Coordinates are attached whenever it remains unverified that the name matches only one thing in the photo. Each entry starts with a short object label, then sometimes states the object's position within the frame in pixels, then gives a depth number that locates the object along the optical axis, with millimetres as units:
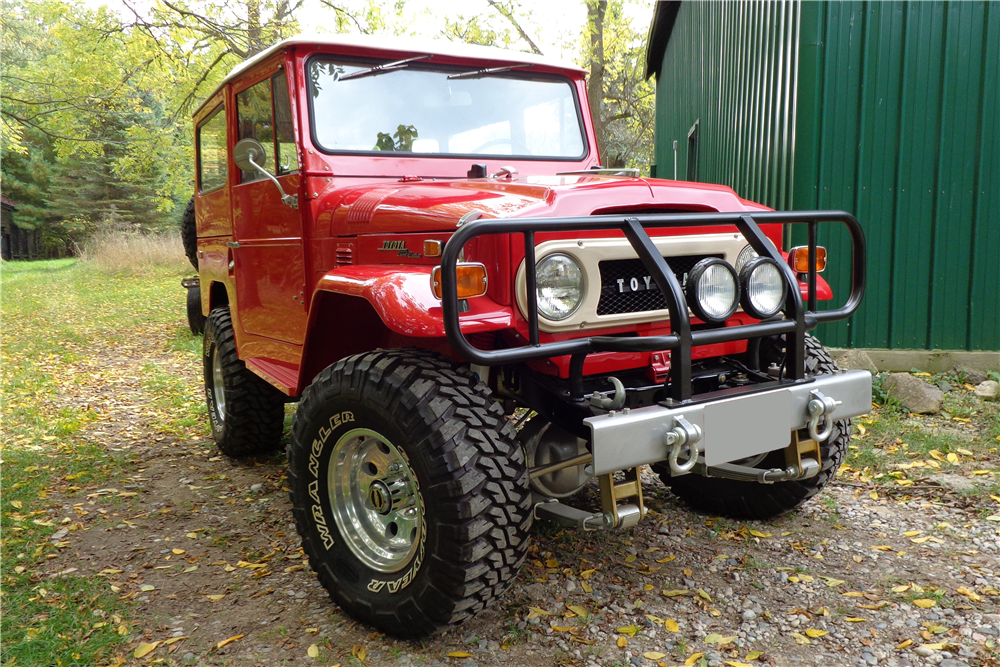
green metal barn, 5570
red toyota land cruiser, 2348
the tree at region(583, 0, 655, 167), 17766
